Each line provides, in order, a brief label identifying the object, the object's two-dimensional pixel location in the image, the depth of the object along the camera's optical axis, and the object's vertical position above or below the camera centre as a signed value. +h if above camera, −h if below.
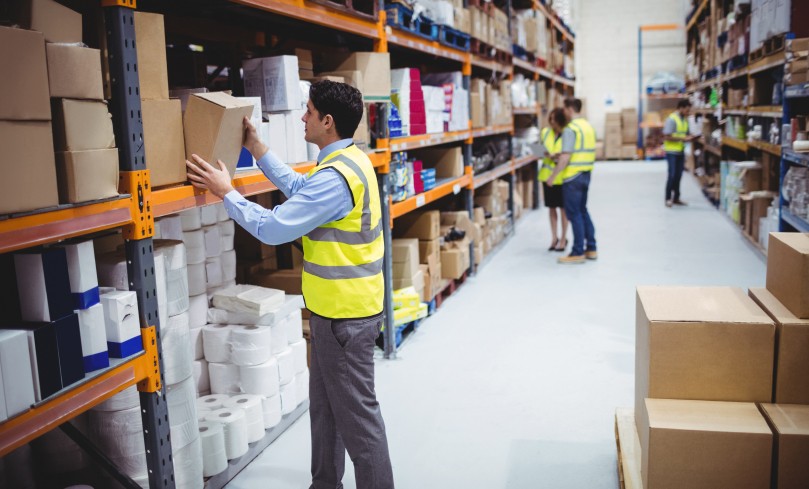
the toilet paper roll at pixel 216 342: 3.40 -0.97
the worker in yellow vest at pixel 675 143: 11.13 -0.21
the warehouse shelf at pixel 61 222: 1.83 -0.21
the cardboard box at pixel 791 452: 2.23 -1.06
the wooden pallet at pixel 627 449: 2.61 -1.31
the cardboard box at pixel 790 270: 2.45 -0.55
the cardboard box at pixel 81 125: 2.03 +0.08
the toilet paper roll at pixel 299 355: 3.70 -1.15
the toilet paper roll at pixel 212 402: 3.31 -1.25
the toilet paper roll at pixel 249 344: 3.36 -0.98
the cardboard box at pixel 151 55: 2.40 +0.33
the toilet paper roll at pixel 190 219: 3.31 -0.35
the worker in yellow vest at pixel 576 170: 7.59 -0.40
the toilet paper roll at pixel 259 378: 3.40 -1.16
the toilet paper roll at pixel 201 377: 3.46 -1.17
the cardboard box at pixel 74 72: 1.99 +0.23
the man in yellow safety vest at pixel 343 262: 2.57 -0.47
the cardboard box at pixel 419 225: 5.92 -0.75
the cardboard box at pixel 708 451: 2.29 -1.08
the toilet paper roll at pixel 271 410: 3.47 -1.36
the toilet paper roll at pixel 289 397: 3.61 -1.35
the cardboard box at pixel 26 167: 1.82 -0.04
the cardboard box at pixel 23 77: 1.81 +0.20
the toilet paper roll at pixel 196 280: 3.37 -0.66
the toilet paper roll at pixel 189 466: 2.80 -1.32
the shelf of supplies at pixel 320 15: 3.16 +0.66
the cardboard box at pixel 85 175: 2.03 -0.07
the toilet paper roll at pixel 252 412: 3.31 -1.30
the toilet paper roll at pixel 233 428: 3.17 -1.31
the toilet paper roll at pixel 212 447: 3.04 -1.34
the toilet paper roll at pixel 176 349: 2.72 -0.82
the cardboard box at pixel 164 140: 2.44 +0.03
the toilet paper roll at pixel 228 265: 3.69 -0.65
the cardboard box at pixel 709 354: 2.44 -0.81
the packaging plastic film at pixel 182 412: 2.76 -1.08
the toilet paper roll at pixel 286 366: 3.54 -1.16
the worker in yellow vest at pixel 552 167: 7.81 -0.43
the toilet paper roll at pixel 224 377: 3.46 -1.17
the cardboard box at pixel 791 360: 2.39 -0.82
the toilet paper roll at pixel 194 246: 3.33 -0.49
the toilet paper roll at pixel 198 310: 3.39 -0.82
